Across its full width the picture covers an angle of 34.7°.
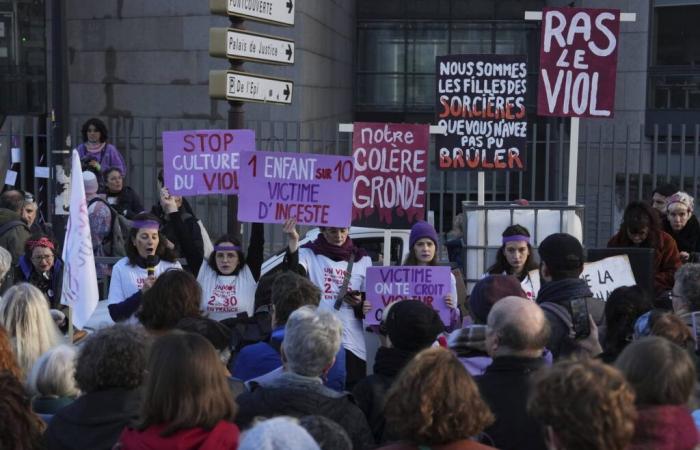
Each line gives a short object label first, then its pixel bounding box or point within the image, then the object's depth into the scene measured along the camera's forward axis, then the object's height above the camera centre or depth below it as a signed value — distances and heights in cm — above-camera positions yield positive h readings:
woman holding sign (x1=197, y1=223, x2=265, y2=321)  725 -82
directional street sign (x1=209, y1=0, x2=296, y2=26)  837 +114
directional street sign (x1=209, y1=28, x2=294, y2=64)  839 +87
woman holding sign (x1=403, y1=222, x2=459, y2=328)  750 -59
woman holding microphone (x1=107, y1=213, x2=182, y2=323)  715 -68
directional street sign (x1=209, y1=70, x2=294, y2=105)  851 +55
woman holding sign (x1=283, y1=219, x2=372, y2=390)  728 -78
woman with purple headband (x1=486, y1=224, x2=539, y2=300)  744 -66
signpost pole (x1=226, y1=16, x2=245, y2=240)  872 +29
